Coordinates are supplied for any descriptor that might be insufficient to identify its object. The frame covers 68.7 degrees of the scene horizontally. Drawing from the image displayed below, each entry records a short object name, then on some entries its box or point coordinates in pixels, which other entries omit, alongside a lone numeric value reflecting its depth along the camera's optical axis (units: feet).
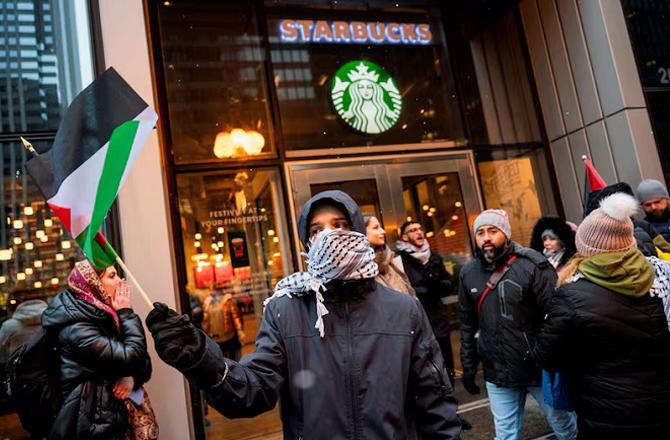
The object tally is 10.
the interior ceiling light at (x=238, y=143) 20.58
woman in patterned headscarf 10.79
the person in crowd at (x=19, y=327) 14.99
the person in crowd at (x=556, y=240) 16.67
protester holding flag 6.27
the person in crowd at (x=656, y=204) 18.13
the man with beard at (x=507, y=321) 12.15
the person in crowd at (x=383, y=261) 13.83
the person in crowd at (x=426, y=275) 17.57
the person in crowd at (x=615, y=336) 8.82
